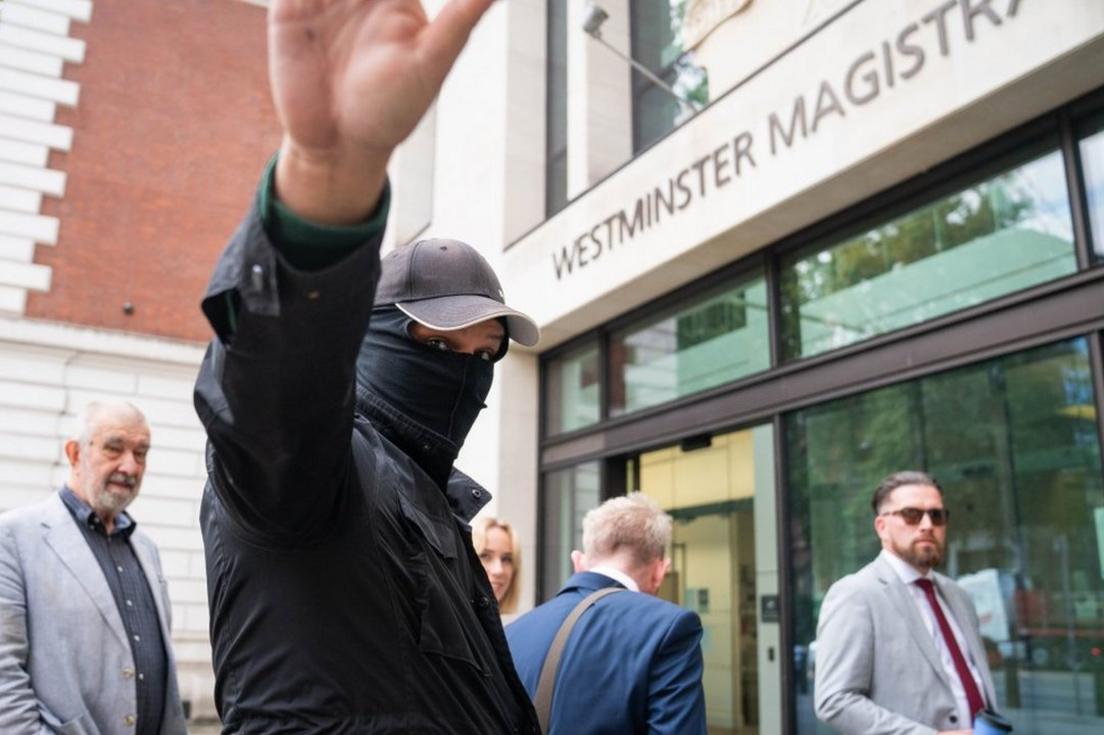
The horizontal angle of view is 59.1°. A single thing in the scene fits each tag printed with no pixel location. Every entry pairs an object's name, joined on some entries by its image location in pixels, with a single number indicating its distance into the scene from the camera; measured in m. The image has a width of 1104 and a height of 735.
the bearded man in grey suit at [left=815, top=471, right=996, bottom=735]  3.77
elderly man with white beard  3.37
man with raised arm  0.89
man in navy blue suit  2.93
